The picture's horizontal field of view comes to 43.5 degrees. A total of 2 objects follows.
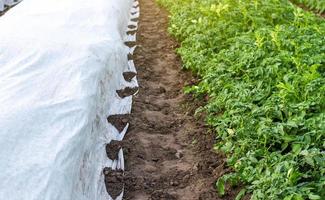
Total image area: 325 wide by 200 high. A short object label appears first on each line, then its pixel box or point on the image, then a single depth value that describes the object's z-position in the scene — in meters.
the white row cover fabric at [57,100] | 2.48
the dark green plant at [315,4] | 7.38
